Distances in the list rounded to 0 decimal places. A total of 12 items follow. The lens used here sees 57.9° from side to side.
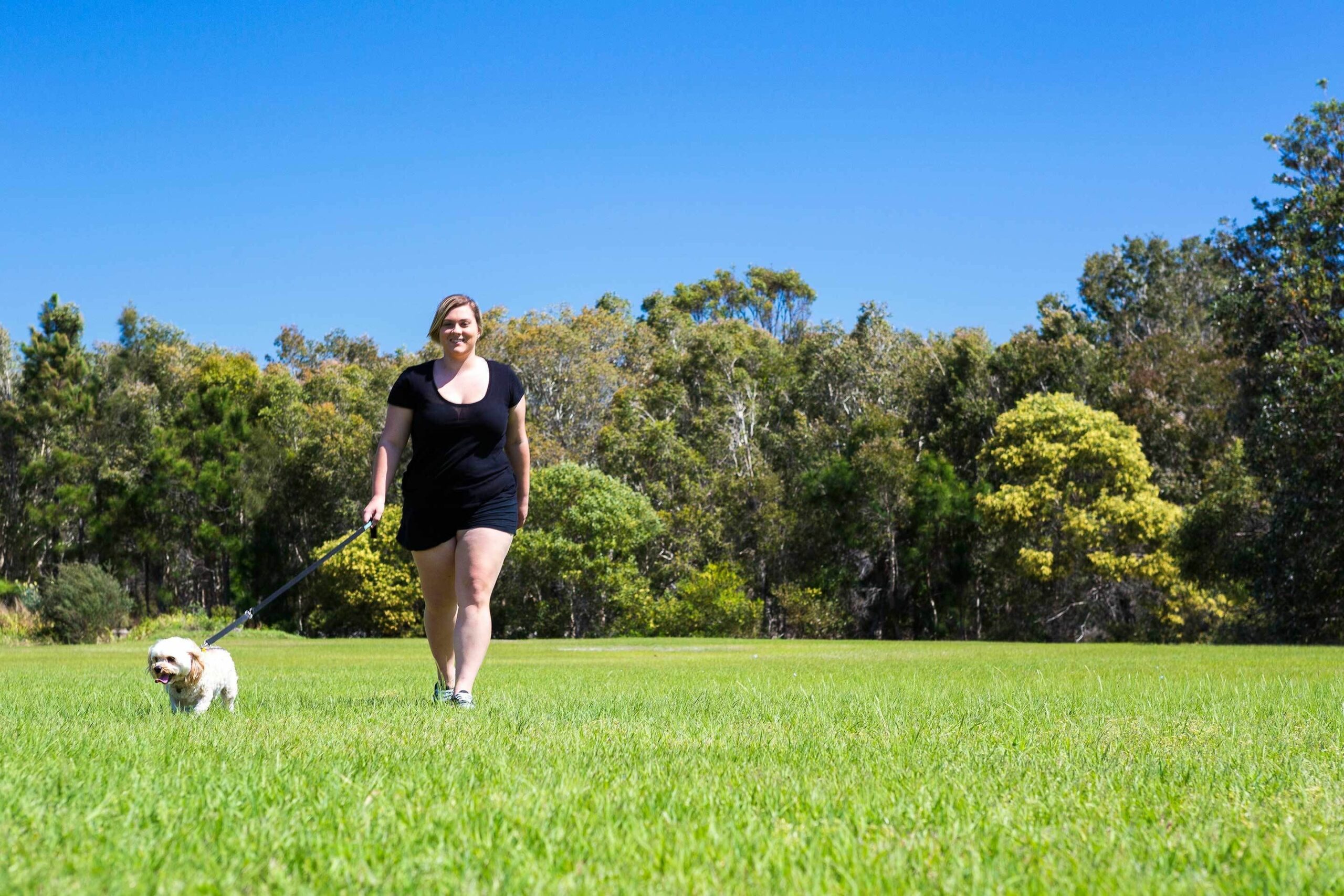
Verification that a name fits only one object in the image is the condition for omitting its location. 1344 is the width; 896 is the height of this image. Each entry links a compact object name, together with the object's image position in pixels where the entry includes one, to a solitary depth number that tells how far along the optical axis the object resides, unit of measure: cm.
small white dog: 566
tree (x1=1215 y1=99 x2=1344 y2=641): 2511
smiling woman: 657
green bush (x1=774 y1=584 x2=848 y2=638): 3778
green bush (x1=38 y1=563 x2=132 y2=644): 2669
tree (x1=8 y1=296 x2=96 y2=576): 4053
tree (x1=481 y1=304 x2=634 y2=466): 4306
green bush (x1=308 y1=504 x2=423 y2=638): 3972
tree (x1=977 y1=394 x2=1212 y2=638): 3328
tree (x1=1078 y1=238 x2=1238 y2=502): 3778
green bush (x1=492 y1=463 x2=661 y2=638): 3709
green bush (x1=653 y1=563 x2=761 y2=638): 3631
